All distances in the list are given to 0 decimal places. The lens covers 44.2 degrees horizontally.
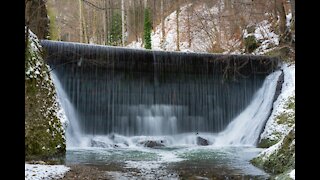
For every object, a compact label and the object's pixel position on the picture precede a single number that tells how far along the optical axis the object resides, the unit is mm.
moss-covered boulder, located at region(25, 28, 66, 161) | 10367
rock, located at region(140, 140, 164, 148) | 14220
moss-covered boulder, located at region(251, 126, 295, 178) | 8754
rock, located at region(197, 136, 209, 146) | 15359
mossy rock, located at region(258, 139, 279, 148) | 14047
